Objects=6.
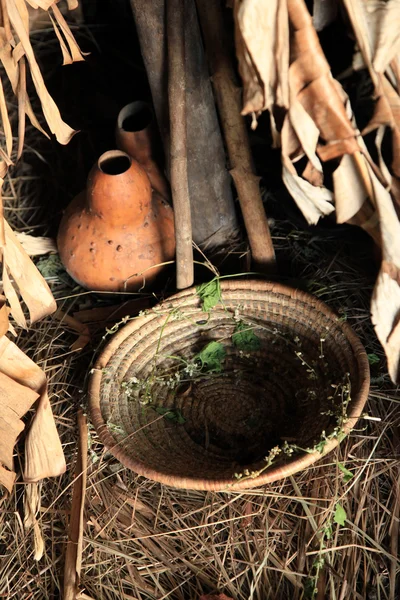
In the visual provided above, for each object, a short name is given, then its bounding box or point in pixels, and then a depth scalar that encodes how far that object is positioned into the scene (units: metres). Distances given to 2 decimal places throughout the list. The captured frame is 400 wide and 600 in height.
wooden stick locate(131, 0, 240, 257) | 1.34
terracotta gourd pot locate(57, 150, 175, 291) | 1.48
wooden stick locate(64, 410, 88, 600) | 1.22
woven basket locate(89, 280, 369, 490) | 1.31
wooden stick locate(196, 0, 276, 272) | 1.30
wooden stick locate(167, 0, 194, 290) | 1.28
